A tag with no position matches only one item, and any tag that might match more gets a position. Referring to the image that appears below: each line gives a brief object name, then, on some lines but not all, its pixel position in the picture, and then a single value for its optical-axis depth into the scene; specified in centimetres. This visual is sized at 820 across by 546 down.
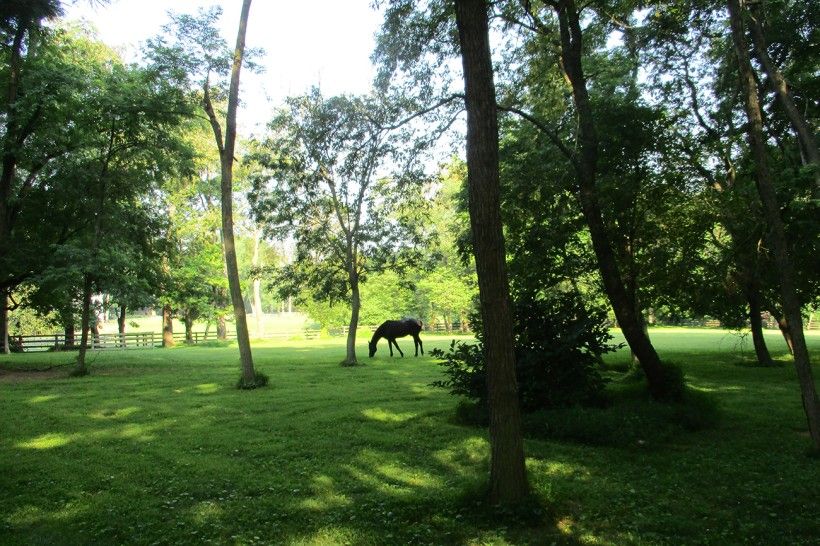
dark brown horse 2678
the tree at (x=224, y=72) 1589
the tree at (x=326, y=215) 2144
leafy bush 972
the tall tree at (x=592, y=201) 1009
